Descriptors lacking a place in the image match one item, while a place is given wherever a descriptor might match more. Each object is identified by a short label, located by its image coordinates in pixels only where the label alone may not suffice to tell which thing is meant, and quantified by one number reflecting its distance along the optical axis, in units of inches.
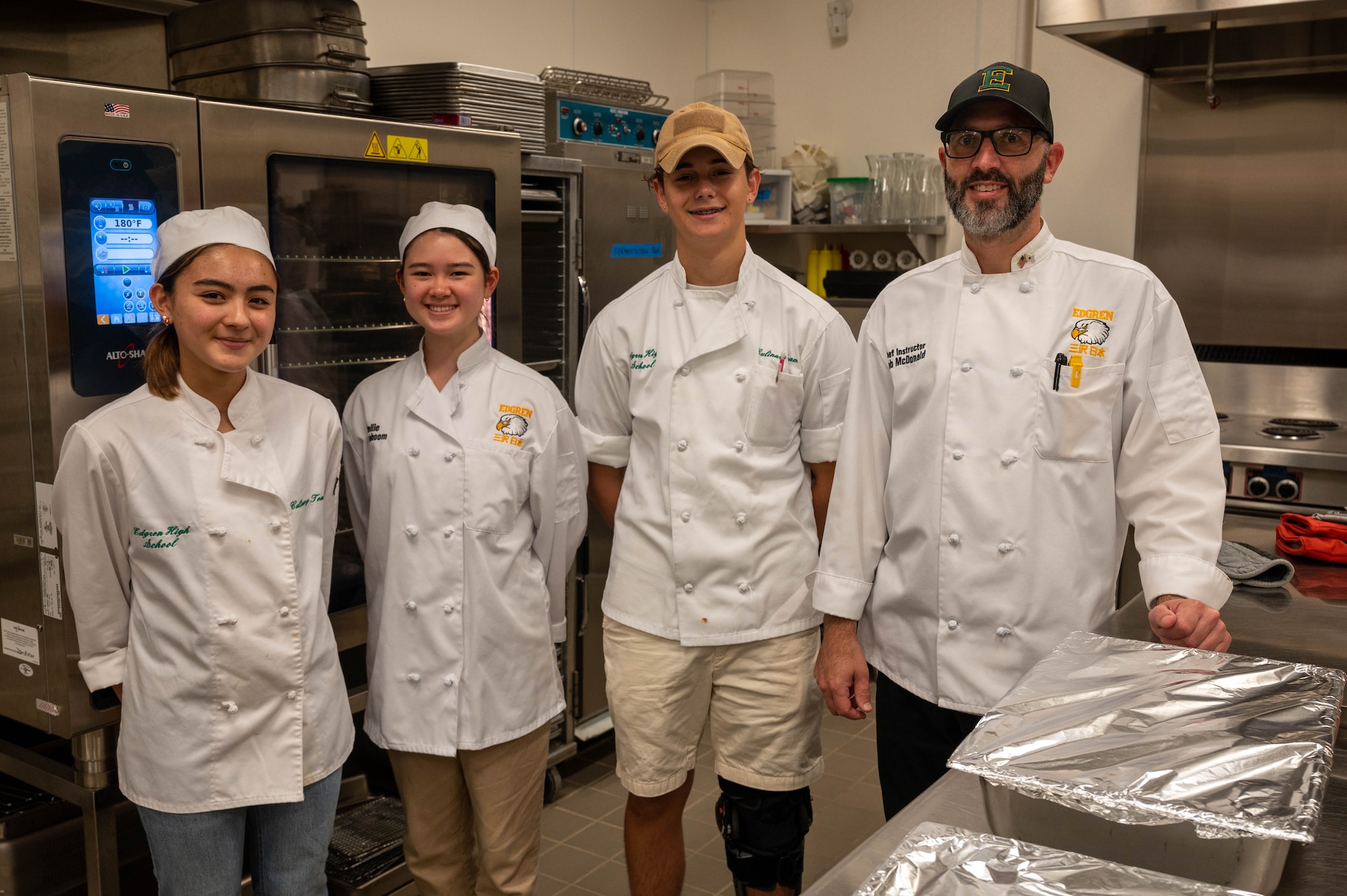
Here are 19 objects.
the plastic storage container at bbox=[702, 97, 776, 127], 189.9
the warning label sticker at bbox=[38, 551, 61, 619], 74.0
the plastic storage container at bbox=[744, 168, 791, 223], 182.9
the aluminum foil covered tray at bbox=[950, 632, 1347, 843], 37.2
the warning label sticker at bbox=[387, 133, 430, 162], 96.9
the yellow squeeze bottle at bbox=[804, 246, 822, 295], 189.8
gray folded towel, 74.7
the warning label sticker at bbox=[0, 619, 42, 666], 76.0
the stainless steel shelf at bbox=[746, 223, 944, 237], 171.2
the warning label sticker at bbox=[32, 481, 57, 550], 73.5
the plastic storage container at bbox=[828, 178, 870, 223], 178.4
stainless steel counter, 40.4
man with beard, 68.6
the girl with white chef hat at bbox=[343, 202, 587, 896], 82.8
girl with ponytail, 68.3
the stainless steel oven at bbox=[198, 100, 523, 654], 84.8
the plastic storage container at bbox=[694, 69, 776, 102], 191.3
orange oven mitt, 80.5
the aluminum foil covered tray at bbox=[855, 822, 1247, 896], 35.6
